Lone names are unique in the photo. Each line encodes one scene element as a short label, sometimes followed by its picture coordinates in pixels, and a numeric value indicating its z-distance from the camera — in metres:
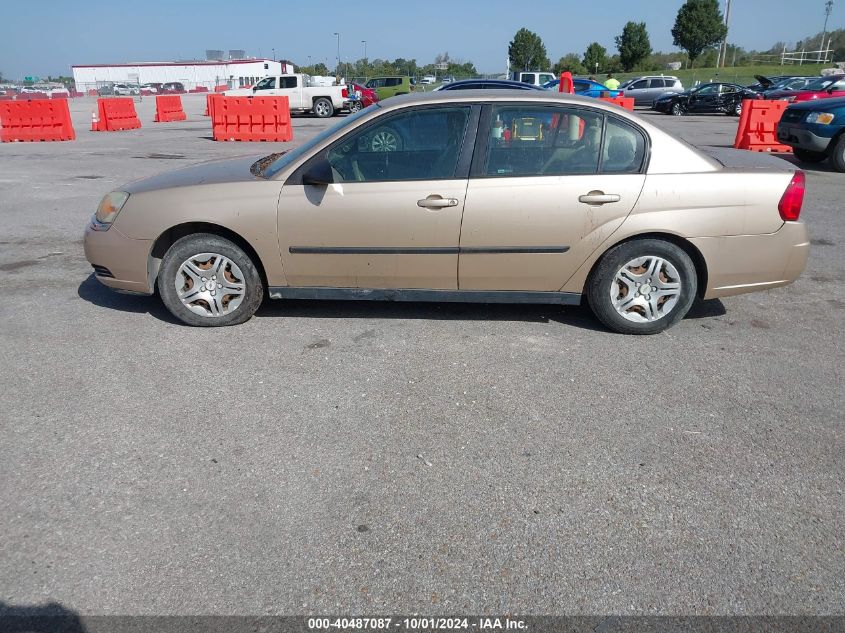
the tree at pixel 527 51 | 86.06
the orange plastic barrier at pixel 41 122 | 18.98
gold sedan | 4.55
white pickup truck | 28.41
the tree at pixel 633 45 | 74.31
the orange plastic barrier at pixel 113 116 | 22.52
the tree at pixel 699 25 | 71.88
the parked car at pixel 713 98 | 30.17
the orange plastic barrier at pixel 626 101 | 16.64
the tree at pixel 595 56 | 83.19
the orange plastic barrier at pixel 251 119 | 18.09
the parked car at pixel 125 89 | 63.22
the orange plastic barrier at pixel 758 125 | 15.59
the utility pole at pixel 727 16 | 60.03
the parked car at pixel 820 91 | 25.12
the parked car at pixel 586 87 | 20.94
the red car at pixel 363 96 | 30.00
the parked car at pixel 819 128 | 12.27
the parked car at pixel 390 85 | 33.12
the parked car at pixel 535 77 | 32.84
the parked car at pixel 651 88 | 34.95
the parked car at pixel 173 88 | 70.78
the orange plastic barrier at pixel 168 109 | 27.77
